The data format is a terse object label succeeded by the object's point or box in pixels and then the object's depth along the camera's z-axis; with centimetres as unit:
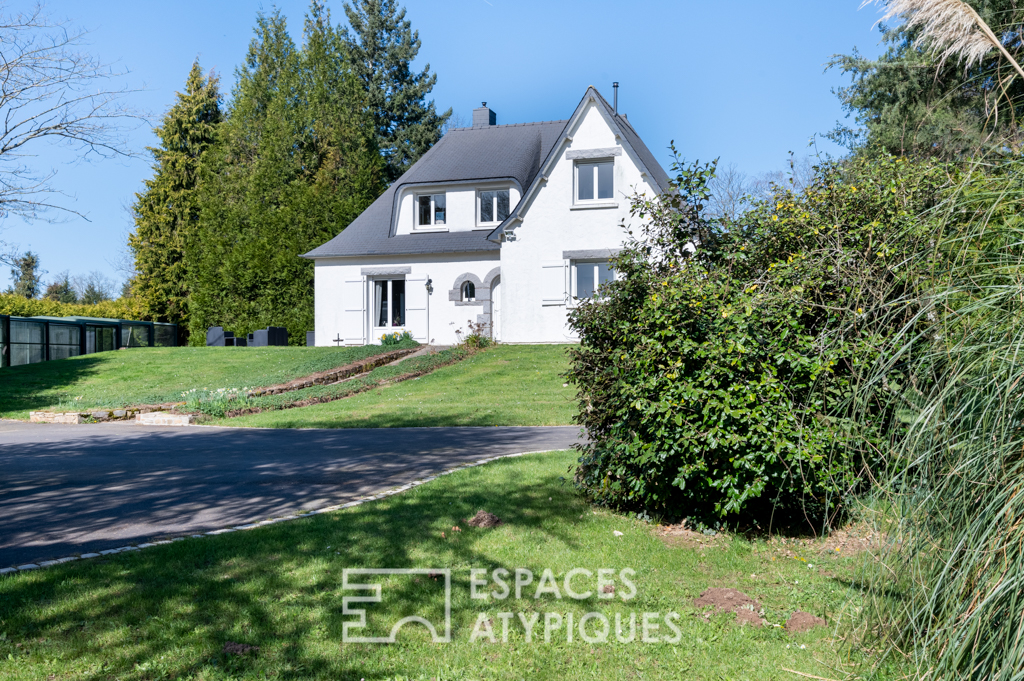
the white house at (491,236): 2341
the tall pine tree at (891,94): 1288
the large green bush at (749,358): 509
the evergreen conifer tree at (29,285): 5972
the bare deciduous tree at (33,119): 1145
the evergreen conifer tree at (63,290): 6419
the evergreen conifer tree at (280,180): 3139
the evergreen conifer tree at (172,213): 3734
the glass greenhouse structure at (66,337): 2536
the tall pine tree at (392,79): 4272
